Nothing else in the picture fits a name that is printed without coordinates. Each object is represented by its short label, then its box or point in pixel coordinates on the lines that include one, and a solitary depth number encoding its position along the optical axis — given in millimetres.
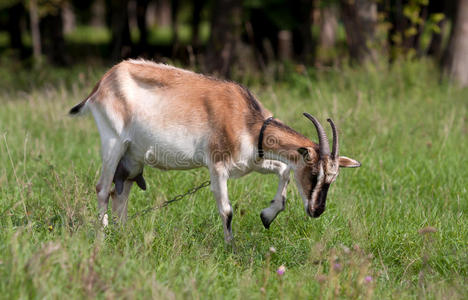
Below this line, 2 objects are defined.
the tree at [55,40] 19859
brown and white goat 4977
